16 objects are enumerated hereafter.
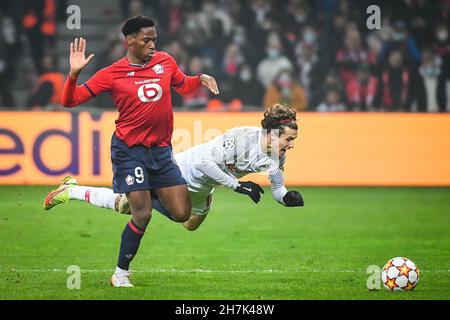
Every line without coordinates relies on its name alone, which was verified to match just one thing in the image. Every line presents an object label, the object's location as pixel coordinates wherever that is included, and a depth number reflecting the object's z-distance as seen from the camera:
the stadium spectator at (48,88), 17.38
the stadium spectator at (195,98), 17.66
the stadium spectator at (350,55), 18.17
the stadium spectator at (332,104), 17.38
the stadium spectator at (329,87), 17.88
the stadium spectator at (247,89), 18.12
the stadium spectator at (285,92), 17.58
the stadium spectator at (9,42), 18.75
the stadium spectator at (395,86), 17.59
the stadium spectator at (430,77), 17.50
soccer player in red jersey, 8.13
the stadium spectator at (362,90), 17.66
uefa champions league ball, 7.89
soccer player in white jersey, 8.66
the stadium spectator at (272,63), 18.14
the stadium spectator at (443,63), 17.56
